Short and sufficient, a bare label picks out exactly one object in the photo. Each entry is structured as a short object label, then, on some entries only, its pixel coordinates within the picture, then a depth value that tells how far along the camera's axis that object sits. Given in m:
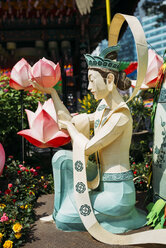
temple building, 6.62
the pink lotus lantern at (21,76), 2.89
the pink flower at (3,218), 2.06
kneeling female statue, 2.10
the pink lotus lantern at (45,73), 2.19
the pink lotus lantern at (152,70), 3.08
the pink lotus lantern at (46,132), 2.34
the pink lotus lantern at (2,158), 2.64
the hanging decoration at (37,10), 6.52
